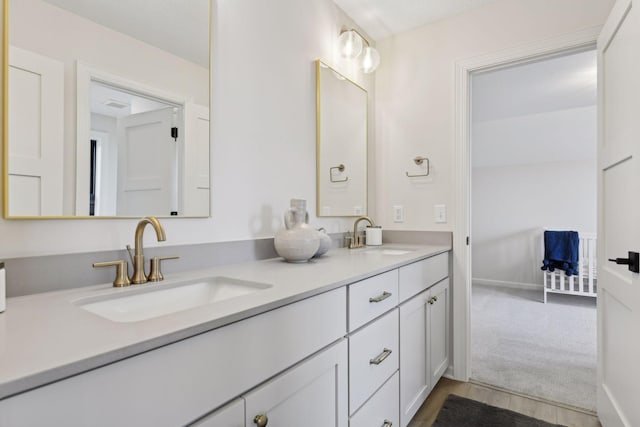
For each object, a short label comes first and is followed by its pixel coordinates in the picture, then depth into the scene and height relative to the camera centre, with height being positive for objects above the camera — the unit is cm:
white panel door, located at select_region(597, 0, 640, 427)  132 +1
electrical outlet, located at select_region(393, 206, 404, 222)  251 +1
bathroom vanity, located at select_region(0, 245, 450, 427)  52 -28
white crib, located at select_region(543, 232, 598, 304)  397 -74
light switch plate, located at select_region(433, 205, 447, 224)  232 +1
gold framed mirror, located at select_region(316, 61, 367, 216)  205 +45
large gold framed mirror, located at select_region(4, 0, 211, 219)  91 +33
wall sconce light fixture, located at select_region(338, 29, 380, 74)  218 +108
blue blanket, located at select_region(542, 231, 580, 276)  398 -42
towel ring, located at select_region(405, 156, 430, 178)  240 +38
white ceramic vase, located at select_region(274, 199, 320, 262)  148 -12
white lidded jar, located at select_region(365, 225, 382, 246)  234 -15
